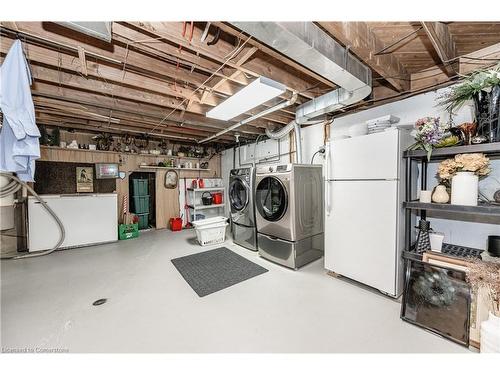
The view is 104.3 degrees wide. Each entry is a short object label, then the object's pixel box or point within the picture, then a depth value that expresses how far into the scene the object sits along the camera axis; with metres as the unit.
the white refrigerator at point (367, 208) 2.05
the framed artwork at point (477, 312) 1.47
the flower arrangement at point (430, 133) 1.82
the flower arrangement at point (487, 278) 1.37
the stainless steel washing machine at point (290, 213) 2.91
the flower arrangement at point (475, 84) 1.54
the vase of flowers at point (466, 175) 1.64
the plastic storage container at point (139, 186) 5.42
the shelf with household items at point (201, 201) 5.75
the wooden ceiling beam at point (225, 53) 1.56
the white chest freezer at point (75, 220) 3.73
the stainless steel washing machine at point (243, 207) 3.80
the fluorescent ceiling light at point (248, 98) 2.20
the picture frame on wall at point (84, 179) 4.30
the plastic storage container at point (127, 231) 4.70
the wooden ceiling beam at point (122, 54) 1.64
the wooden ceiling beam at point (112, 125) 3.62
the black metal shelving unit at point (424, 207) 1.56
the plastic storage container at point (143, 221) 5.57
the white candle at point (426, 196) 1.95
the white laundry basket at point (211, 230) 4.13
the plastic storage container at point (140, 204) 5.49
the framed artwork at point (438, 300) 1.56
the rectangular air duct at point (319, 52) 1.36
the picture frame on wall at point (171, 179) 5.80
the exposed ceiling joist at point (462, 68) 1.98
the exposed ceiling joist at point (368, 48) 1.59
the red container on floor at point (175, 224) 5.48
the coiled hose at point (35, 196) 3.04
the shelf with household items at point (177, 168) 5.46
